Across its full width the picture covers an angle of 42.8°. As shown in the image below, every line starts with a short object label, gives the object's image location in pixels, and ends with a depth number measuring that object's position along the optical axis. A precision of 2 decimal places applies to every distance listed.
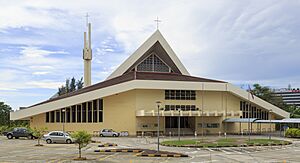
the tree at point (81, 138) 24.77
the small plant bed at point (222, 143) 35.47
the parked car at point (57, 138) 40.55
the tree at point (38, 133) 38.50
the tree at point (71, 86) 107.06
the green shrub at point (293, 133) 49.12
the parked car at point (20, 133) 47.30
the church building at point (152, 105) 55.50
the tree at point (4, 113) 78.44
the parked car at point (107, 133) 53.25
